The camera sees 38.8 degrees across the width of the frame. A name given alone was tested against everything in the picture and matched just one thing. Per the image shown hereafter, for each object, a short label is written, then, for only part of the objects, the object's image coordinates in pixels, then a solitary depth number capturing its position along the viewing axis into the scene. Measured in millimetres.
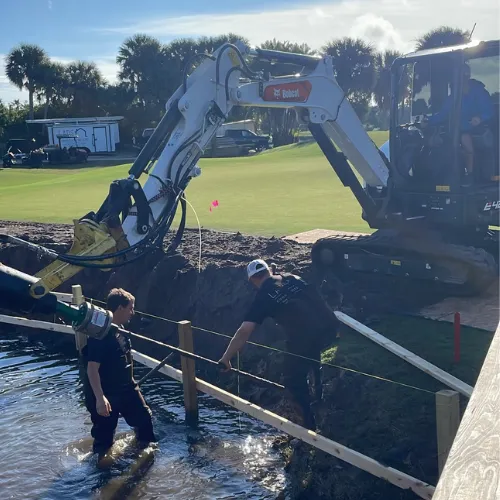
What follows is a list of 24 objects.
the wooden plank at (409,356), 6939
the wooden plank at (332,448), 5801
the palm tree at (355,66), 61375
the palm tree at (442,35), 39331
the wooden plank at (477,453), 2297
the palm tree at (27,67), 71438
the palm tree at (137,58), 70062
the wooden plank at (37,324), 10823
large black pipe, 4863
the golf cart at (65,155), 55156
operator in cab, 10219
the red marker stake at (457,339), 8031
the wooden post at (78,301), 9867
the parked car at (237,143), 55031
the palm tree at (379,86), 59869
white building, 60969
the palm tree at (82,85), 70688
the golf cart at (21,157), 53438
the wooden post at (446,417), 5664
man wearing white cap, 7332
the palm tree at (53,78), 71438
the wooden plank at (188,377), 8539
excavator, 10164
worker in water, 7160
